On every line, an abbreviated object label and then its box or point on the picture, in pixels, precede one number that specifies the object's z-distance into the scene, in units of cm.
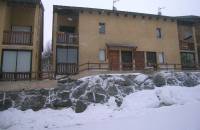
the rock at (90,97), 1001
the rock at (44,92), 1039
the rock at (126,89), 1078
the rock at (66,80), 1119
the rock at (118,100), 989
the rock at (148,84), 1132
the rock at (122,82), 1122
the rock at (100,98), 999
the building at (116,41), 1363
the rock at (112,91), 1050
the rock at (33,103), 960
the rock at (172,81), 1199
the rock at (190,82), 1222
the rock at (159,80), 1172
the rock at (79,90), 1026
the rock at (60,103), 971
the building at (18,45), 1211
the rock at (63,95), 1015
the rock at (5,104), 963
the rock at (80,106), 943
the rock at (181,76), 1256
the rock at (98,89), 1045
